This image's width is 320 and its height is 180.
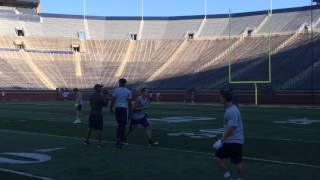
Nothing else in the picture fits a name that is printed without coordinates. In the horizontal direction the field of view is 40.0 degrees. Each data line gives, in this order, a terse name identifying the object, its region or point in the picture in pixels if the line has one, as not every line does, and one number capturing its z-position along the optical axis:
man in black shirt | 10.85
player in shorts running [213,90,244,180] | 6.35
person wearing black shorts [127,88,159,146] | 10.93
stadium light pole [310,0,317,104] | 33.07
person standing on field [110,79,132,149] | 10.58
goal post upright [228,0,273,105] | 33.72
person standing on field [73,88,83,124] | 17.72
